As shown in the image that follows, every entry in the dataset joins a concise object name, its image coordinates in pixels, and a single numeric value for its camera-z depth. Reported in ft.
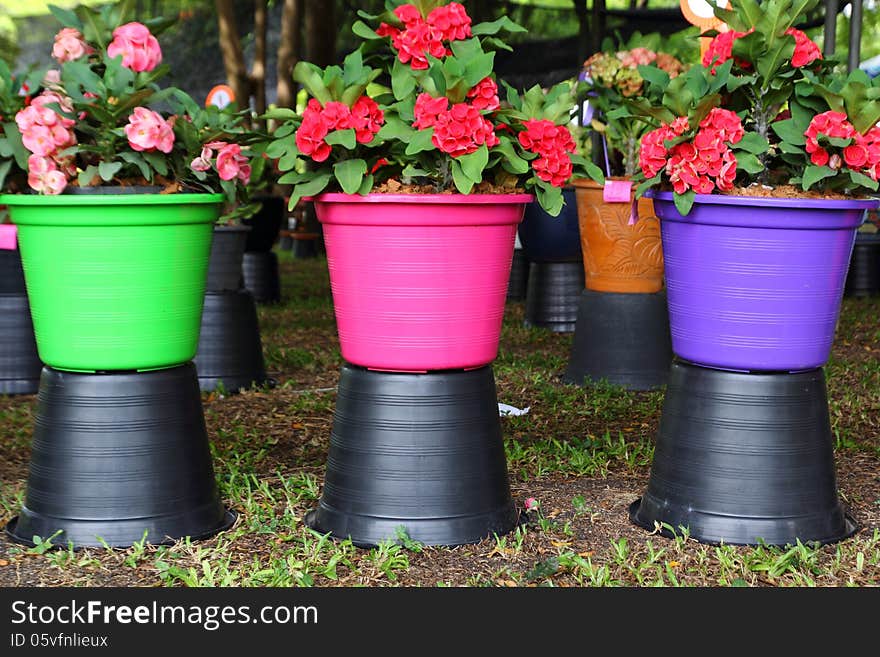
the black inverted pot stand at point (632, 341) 16.60
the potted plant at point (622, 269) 16.52
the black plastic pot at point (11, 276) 16.28
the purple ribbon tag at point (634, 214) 10.05
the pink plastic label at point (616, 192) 9.97
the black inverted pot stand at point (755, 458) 9.31
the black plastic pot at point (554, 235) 21.49
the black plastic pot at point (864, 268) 27.89
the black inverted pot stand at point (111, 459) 9.29
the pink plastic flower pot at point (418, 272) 8.93
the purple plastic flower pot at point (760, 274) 8.93
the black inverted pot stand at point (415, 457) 9.29
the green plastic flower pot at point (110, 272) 8.96
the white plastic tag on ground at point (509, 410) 14.82
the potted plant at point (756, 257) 8.98
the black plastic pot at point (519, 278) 27.14
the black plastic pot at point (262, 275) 27.37
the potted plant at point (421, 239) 8.93
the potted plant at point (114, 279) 9.04
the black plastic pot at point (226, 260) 16.72
